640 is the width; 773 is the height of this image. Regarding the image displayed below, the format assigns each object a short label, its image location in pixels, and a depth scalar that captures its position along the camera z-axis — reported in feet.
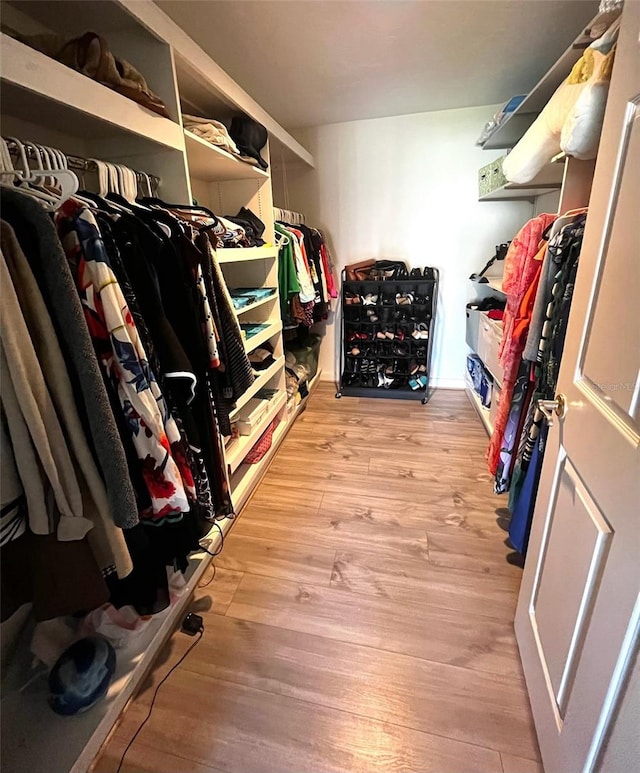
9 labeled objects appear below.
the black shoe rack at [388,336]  10.18
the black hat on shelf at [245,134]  6.20
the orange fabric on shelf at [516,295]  4.77
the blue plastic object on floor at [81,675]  3.42
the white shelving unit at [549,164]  4.21
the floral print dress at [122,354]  2.64
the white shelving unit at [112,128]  3.12
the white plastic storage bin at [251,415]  6.61
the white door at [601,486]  2.12
